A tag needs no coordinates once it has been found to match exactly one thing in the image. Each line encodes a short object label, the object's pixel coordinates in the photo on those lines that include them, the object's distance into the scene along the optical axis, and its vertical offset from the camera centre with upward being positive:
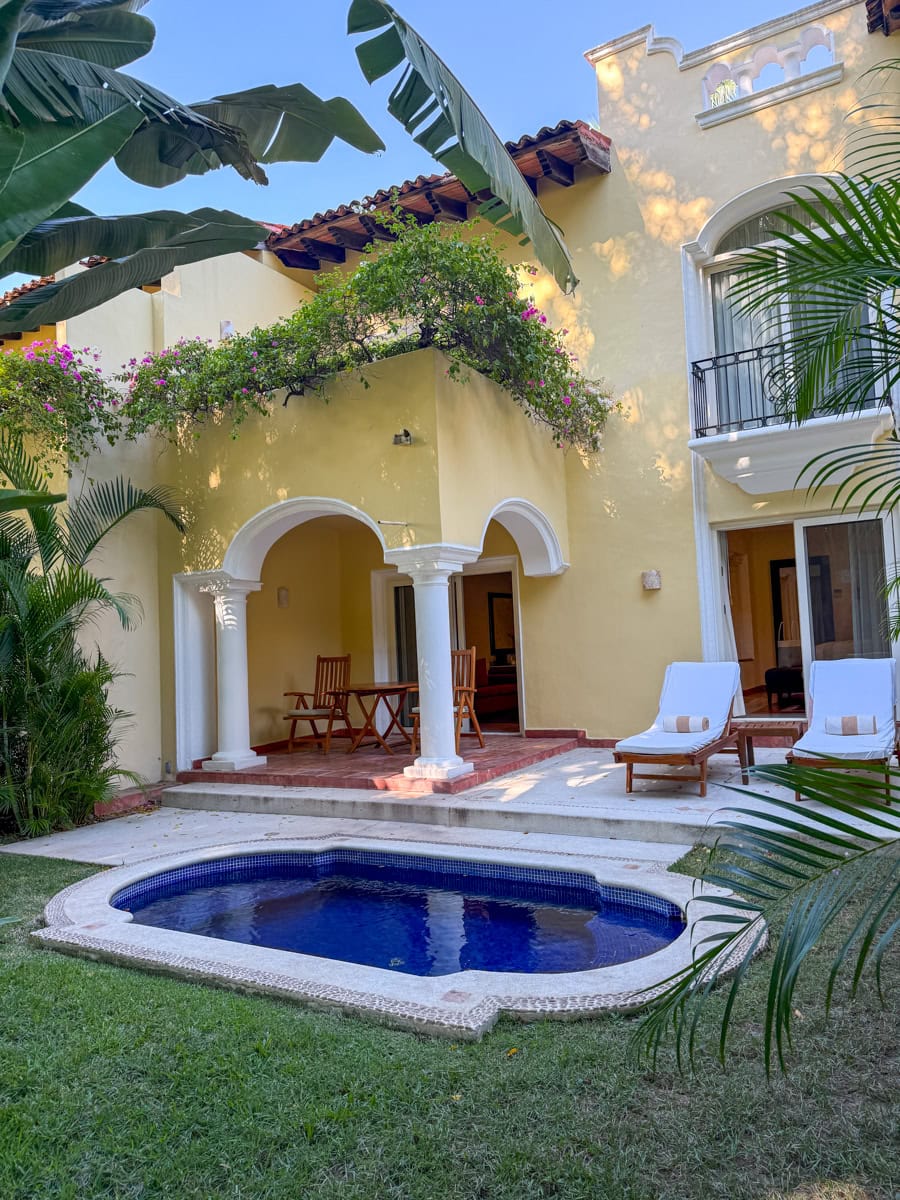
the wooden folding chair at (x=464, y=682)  10.35 -0.54
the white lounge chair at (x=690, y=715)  7.98 -0.90
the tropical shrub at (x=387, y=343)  8.02 +3.14
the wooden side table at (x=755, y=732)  8.15 -1.03
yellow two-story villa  9.24 +1.96
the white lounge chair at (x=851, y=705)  7.42 -0.77
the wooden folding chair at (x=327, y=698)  11.18 -0.74
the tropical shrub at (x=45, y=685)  8.14 -0.29
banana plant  2.49 +2.59
